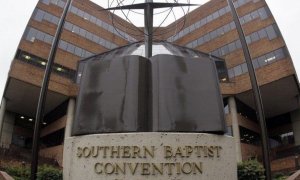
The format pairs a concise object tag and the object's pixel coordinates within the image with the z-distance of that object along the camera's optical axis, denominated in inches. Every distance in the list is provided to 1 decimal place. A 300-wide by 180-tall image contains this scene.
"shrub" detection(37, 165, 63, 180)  509.3
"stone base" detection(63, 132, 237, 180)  318.7
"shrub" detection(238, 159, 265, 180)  517.7
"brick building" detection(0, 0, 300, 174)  1411.2
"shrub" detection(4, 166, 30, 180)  699.4
